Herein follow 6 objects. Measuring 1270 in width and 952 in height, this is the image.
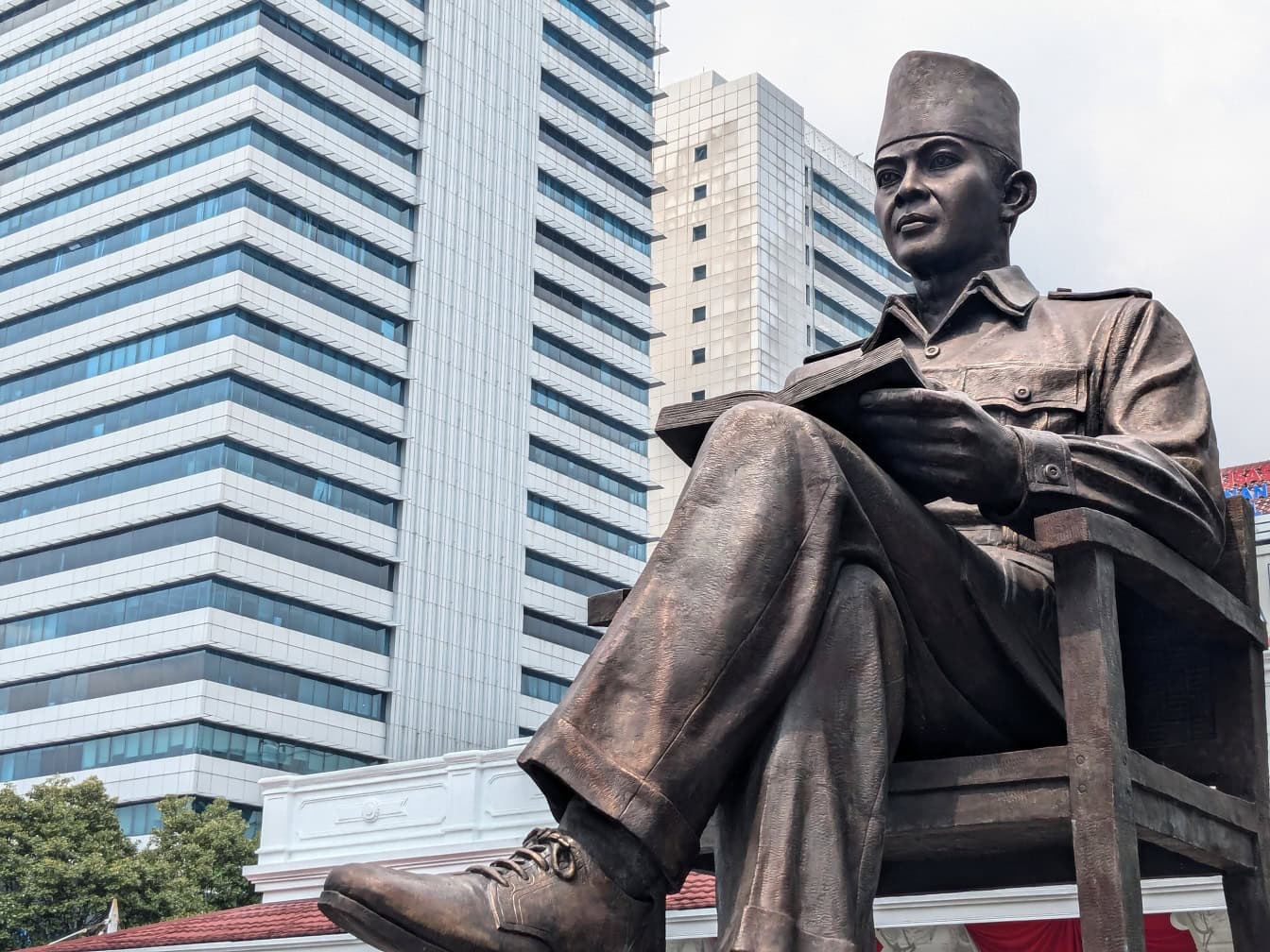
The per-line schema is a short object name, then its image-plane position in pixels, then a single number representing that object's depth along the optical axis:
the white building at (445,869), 13.17
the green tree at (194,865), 35.59
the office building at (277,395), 50.41
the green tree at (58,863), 34.12
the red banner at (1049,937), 12.94
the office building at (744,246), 74.69
